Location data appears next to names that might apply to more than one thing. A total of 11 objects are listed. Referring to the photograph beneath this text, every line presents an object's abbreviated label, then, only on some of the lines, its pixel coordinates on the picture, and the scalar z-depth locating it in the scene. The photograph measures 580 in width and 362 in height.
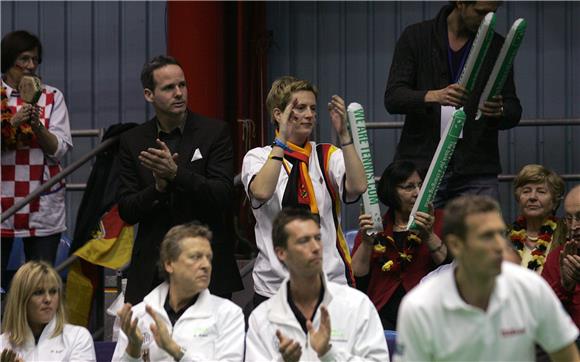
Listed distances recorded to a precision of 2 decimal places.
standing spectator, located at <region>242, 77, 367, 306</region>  14.19
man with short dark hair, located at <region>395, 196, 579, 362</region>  10.44
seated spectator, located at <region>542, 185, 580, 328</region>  14.41
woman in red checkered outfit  17.67
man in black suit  14.66
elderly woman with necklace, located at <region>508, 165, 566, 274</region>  15.27
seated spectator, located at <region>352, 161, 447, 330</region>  15.11
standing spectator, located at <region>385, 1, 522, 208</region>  15.13
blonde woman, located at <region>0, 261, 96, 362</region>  14.70
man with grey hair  13.53
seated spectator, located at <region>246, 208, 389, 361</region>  12.74
